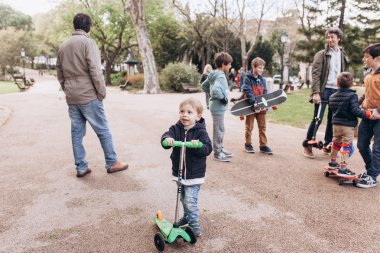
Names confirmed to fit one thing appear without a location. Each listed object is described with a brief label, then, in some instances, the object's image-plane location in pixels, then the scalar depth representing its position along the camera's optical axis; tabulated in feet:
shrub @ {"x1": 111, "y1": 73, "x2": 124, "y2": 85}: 120.35
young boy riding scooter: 9.82
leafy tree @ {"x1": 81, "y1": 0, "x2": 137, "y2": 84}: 107.65
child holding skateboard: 19.38
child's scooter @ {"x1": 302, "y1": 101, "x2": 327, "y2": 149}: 18.29
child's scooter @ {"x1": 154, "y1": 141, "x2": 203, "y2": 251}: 9.16
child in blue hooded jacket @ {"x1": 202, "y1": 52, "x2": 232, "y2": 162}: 17.85
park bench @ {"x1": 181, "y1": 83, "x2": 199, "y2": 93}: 76.74
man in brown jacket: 14.82
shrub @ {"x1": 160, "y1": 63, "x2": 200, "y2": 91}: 79.66
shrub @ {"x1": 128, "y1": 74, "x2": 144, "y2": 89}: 92.25
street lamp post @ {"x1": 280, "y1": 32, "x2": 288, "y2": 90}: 77.91
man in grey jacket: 18.34
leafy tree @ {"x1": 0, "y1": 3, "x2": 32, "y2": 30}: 229.86
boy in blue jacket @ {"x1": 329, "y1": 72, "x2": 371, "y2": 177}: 14.67
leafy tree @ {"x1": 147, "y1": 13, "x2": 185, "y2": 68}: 114.52
